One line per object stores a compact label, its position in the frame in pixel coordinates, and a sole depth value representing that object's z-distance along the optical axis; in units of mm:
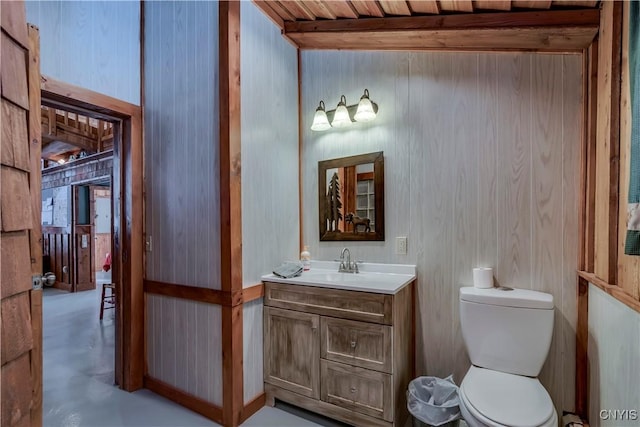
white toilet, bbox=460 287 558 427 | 1514
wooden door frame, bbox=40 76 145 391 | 2486
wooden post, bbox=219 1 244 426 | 2025
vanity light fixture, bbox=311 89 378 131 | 2307
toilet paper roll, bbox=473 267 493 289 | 1973
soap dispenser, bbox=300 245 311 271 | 2602
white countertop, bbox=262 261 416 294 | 1938
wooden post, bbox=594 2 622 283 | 1481
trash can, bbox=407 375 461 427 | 1773
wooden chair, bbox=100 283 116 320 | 4195
